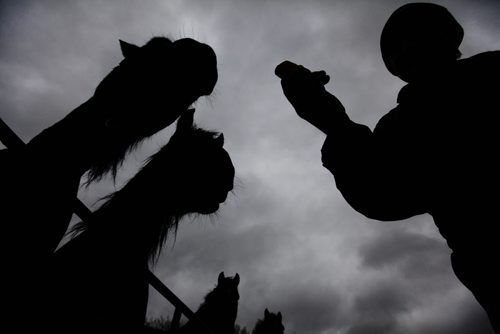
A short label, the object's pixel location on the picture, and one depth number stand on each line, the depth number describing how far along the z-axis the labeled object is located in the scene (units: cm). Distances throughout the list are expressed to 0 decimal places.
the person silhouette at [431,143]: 75
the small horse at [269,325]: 603
